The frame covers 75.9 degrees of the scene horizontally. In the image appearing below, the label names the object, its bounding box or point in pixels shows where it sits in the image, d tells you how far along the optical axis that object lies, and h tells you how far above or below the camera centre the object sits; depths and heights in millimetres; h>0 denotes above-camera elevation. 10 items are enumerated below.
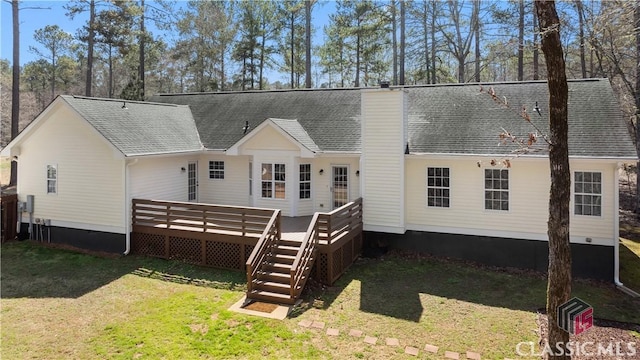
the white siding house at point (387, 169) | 11508 +320
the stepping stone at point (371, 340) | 7605 -3016
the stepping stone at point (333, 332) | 7898 -2973
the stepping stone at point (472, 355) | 7091 -3094
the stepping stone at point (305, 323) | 8233 -2918
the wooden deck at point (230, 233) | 10719 -1542
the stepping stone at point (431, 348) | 7312 -3063
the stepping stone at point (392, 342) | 7539 -3027
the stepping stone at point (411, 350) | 7223 -3063
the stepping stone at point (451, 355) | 7117 -3093
